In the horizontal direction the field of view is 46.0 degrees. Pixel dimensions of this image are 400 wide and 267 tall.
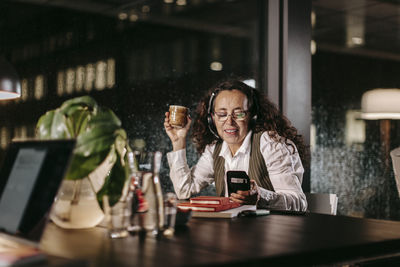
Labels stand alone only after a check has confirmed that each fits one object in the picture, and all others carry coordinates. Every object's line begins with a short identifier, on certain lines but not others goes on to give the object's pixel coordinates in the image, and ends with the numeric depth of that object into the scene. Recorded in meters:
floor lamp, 3.19
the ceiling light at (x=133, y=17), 2.48
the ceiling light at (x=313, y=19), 3.13
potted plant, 1.13
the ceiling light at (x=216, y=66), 2.83
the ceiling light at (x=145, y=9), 2.53
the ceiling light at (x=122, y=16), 2.45
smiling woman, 2.33
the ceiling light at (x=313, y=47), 3.15
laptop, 0.92
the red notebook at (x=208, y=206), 1.47
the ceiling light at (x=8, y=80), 1.80
